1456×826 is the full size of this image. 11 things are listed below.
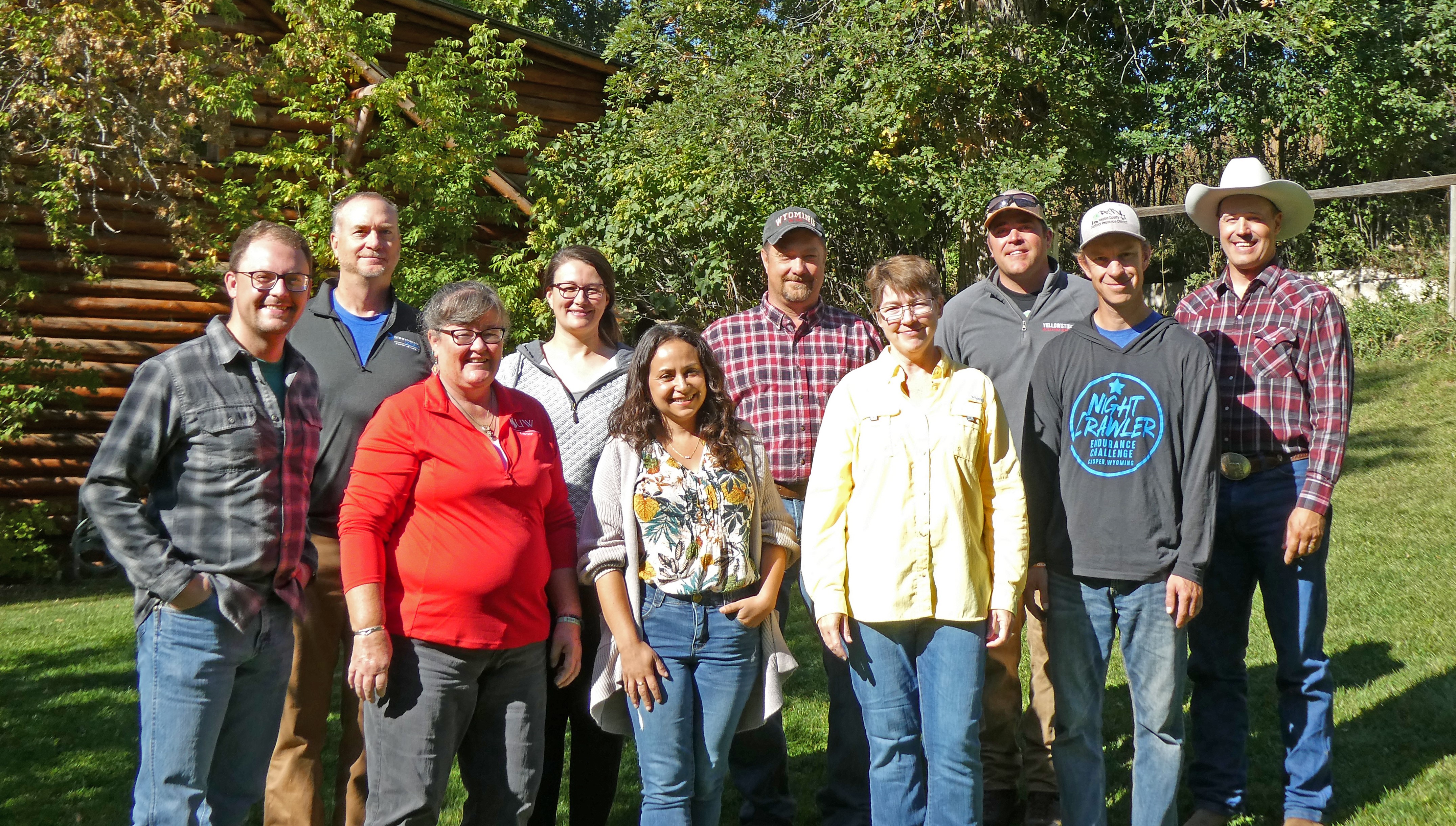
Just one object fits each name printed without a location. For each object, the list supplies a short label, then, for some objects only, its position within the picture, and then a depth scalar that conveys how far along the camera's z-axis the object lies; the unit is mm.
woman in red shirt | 3070
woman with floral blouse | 3279
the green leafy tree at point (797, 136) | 11609
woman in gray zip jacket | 3803
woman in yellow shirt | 3289
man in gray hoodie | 3418
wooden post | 12195
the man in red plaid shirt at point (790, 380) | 4012
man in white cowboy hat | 3822
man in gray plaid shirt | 2916
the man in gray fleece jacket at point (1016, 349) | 4105
